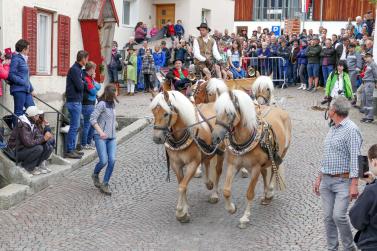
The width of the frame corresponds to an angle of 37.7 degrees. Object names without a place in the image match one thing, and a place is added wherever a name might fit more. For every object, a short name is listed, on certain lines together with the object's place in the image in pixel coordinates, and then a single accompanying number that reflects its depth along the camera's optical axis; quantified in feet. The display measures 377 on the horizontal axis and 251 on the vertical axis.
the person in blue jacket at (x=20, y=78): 32.37
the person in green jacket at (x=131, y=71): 66.28
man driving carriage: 37.50
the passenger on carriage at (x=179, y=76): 36.81
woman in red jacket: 32.01
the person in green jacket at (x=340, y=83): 51.55
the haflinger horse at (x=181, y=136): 24.13
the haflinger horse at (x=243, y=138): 23.11
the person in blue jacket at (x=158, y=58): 70.00
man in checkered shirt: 18.79
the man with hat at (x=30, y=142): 29.63
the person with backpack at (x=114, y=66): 64.49
